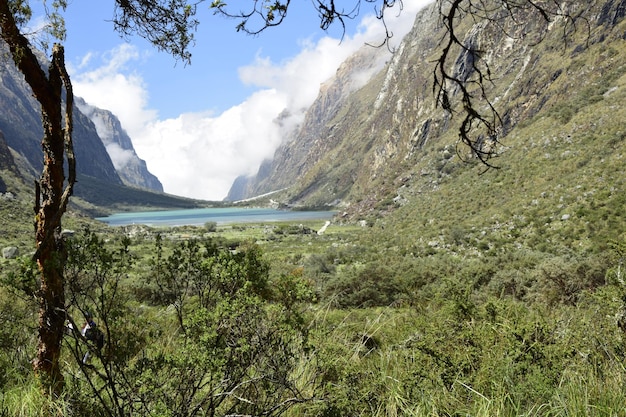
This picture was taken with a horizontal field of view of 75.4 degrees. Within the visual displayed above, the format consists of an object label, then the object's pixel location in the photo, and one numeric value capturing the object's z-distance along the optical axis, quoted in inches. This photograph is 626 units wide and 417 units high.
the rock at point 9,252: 1371.7
